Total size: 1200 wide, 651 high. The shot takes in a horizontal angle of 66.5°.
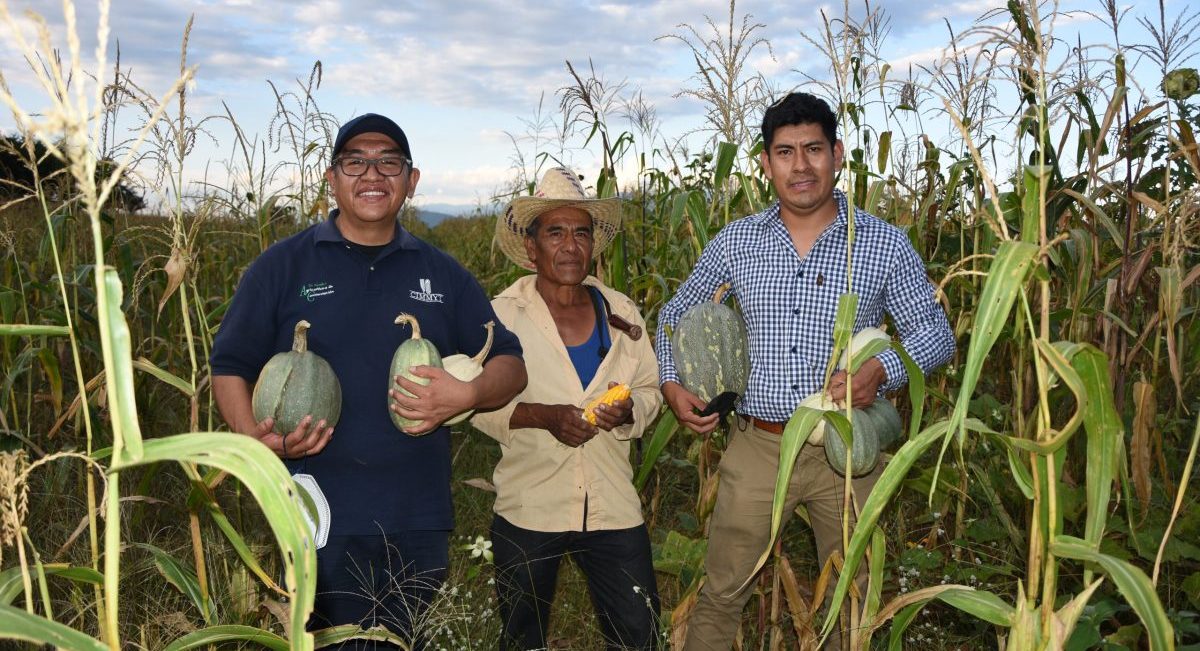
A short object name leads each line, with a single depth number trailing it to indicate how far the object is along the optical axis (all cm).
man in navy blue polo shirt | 301
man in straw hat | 351
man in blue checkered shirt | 328
